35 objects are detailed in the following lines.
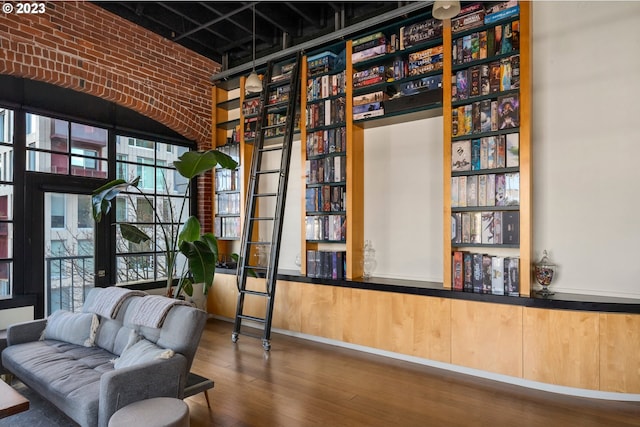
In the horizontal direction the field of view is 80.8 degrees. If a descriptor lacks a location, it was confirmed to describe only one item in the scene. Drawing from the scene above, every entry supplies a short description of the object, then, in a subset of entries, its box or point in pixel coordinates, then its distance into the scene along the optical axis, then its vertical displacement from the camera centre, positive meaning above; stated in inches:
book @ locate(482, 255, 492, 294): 137.3 -22.3
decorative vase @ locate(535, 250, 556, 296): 130.0 -21.5
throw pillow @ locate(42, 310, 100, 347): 128.5 -39.7
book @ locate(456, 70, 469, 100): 143.3 +49.4
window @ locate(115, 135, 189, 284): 196.7 +6.7
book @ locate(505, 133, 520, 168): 133.3 +22.6
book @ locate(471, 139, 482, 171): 141.3 +22.6
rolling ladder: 173.9 +10.0
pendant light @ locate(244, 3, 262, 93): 169.3 +58.6
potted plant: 149.5 -5.9
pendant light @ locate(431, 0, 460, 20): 102.5 +57.4
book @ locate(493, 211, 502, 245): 136.0 -5.4
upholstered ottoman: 77.5 -42.8
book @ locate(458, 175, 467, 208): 143.9 +8.5
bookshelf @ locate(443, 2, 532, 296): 131.6 +22.8
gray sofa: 88.3 -41.1
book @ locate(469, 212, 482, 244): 140.6 -5.6
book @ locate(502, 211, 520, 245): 132.8 -5.3
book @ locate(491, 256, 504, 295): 134.9 -22.5
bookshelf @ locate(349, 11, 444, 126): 152.5 +61.6
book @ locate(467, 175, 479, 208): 141.9 +8.7
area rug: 104.1 -58.1
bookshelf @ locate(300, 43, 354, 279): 175.6 +24.2
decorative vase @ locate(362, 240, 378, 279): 177.3 -22.6
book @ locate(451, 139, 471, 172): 143.4 +22.2
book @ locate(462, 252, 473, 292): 141.5 -22.0
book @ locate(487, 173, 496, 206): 138.0 +8.8
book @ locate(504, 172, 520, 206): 133.4 +8.6
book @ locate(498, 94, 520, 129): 133.1 +36.4
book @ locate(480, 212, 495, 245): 138.0 -5.5
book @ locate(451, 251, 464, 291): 142.6 -22.4
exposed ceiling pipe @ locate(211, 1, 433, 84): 151.9 +82.9
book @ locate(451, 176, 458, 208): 145.6 +8.2
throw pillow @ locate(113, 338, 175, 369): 98.8 -38.1
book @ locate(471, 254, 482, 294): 139.4 -22.4
